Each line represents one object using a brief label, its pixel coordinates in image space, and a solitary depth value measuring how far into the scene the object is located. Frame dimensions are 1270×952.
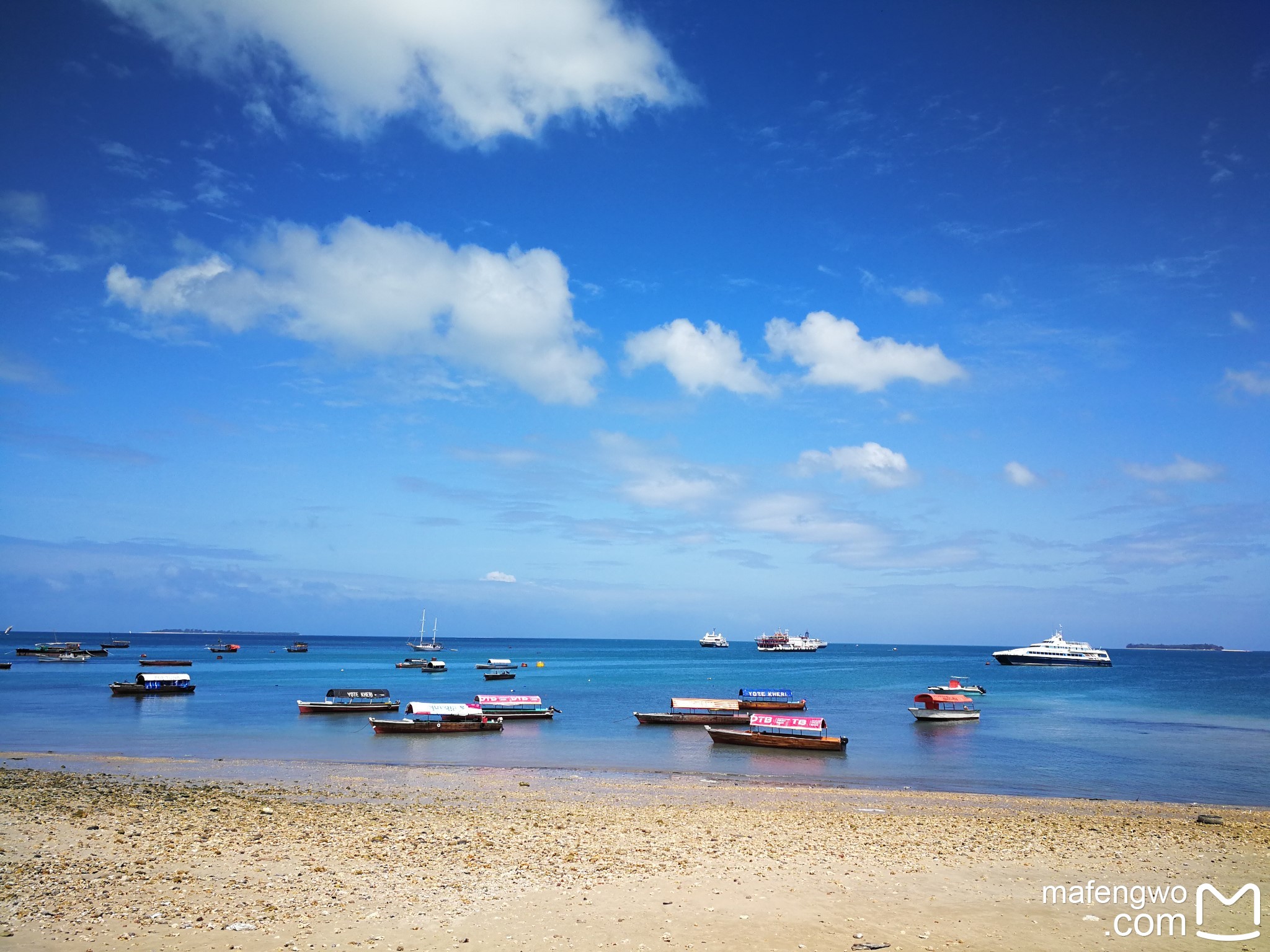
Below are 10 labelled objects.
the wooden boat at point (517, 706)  55.12
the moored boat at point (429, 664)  125.44
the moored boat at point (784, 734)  42.03
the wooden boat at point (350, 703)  58.28
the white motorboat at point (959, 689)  78.02
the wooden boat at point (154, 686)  71.31
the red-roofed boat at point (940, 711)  55.72
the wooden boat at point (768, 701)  60.16
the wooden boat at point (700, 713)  52.41
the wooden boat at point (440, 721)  47.09
